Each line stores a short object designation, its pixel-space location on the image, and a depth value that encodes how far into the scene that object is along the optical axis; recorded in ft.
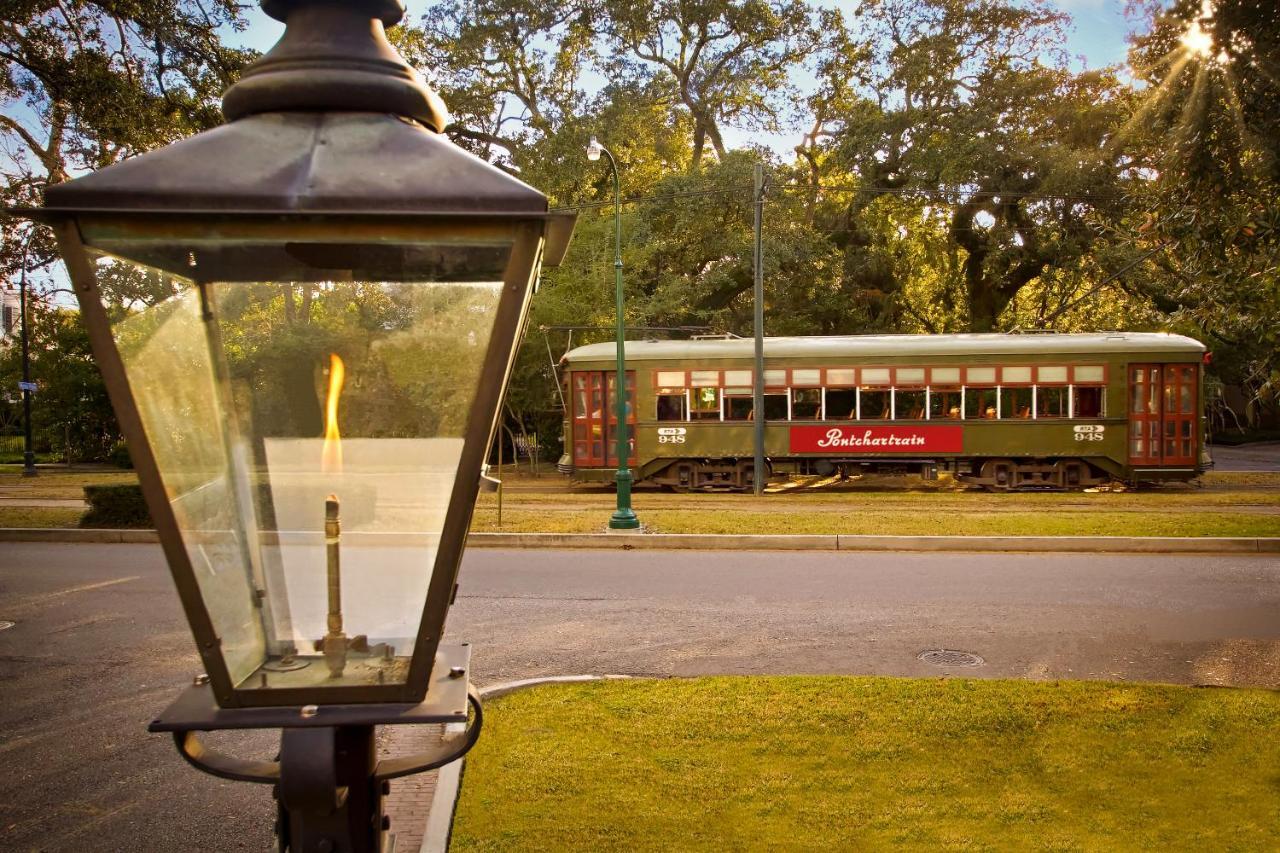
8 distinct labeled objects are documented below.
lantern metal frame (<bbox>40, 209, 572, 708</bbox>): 6.63
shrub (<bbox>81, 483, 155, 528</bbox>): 48.24
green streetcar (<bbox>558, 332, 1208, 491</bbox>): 68.54
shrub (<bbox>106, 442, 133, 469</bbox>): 101.04
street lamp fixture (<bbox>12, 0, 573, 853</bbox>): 6.64
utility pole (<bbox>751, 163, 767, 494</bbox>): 64.80
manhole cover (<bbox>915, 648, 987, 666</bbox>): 23.81
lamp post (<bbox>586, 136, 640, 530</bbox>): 46.06
